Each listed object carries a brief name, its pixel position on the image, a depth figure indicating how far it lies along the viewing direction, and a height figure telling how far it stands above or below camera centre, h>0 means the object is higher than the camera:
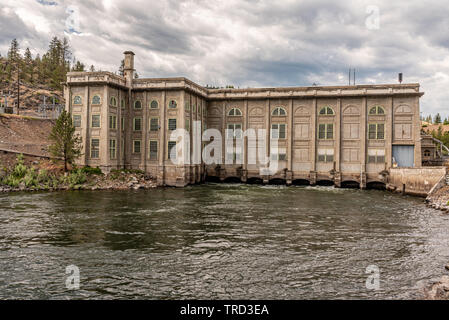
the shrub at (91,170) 38.19 -1.16
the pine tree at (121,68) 99.00 +26.44
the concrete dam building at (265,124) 39.97 +4.65
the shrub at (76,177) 36.19 -1.92
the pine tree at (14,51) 102.52 +32.40
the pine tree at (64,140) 36.66 +2.08
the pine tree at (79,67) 93.76 +26.35
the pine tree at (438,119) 160.38 +20.78
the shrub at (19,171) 35.38 -1.25
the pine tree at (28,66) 94.90 +27.54
